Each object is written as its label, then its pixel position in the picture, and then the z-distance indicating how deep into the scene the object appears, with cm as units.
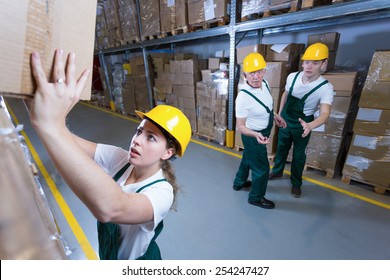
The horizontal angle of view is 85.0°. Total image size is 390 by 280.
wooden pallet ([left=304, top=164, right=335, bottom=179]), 350
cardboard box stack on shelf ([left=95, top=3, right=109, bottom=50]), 734
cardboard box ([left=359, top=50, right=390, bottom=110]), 272
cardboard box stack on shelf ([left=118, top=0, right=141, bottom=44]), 598
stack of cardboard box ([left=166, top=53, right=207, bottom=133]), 513
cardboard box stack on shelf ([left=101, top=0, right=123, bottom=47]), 665
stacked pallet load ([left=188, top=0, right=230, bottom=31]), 405
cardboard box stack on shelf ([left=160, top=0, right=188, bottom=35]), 470
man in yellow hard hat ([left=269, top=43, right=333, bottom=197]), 270
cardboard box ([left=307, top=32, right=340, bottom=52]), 323
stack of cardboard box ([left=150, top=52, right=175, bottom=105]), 589
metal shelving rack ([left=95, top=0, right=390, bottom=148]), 268
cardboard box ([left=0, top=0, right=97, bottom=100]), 55
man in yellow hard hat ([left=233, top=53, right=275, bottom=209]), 255
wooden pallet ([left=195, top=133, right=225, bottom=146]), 508
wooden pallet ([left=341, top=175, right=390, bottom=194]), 305
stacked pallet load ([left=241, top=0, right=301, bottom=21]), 325
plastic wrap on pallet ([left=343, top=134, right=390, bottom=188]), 294
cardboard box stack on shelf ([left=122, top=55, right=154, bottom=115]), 679
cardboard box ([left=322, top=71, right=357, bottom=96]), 306
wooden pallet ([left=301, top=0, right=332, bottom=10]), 300
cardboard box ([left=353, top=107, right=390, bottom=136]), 285
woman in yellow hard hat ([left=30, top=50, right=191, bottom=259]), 60
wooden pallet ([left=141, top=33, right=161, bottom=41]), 575
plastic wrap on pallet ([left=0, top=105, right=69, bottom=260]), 38
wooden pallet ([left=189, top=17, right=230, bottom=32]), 420
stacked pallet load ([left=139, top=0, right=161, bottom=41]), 533
